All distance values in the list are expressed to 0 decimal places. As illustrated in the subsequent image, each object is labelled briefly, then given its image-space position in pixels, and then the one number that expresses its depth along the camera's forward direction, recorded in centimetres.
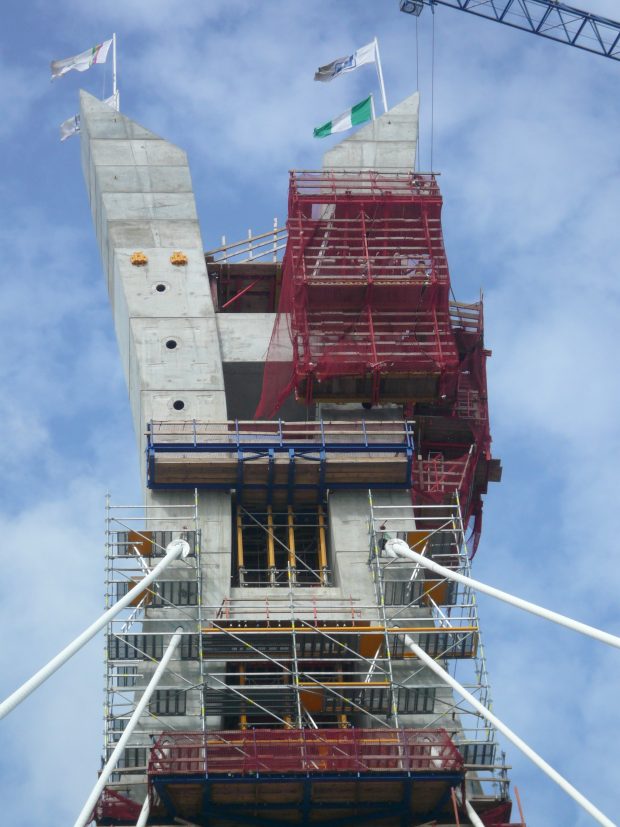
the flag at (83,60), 9781
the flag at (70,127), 9481
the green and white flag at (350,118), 9562
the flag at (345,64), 9856
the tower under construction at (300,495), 6512
